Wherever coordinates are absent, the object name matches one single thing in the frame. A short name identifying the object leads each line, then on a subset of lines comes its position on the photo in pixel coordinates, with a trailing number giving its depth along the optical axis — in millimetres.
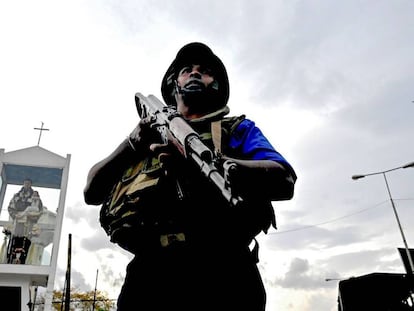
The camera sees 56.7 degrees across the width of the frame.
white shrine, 15656
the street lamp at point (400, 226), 12439
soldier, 1589
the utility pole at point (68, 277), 9226
